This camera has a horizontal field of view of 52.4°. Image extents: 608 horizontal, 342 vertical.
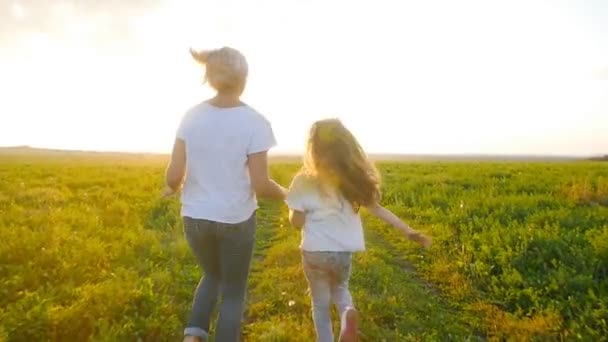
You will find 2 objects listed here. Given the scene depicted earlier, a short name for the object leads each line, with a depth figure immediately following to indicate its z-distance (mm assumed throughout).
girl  4836
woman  4316
